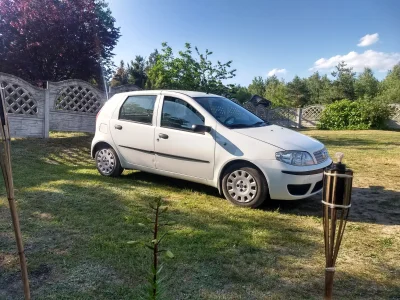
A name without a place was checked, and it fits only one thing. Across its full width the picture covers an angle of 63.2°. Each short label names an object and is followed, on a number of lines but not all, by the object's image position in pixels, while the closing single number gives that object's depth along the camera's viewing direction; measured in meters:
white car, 4.08
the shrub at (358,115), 19.17
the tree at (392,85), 30.54
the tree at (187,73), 11.73
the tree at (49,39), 13.64
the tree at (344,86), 34.78
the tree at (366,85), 35.66
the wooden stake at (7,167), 1.30
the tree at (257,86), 53.94
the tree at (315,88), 38.91
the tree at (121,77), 39.88
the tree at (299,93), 40.56
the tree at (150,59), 45.84
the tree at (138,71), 41.06
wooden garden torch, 1.49
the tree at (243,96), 34.33
